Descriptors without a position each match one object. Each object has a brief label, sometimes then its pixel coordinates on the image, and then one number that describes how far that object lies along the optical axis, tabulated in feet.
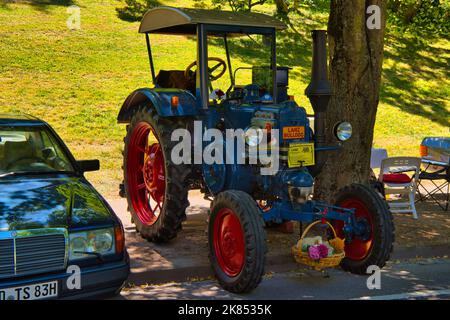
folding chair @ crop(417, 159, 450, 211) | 31.93
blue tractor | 19.30
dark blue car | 14.28
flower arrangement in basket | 18.98
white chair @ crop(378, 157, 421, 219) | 29.99
